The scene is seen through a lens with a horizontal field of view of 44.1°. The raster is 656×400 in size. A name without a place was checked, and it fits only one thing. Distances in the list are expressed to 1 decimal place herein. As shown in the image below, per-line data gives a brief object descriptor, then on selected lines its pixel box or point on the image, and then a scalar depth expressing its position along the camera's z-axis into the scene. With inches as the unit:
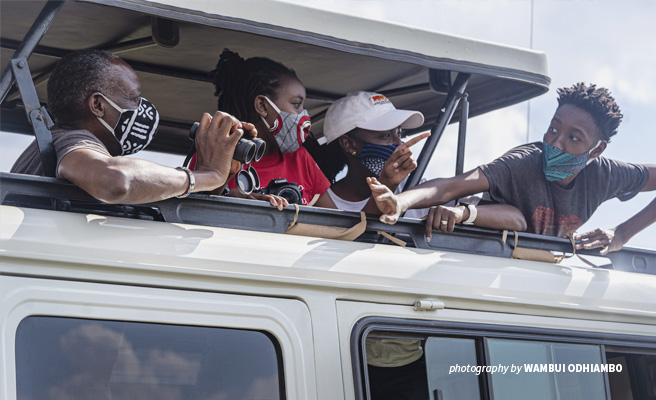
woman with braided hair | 129.5
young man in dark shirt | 124.1
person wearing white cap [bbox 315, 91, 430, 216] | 136.0
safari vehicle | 77.7
